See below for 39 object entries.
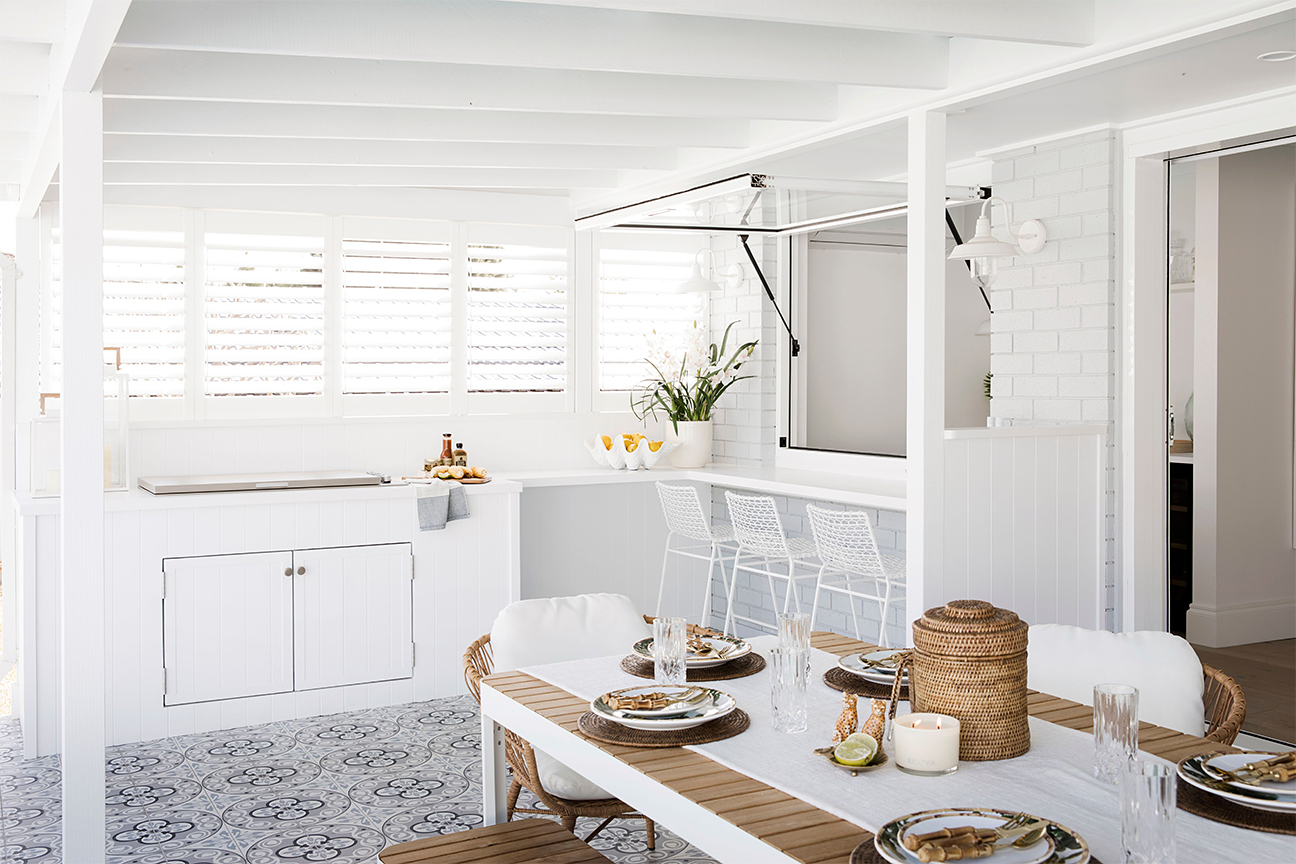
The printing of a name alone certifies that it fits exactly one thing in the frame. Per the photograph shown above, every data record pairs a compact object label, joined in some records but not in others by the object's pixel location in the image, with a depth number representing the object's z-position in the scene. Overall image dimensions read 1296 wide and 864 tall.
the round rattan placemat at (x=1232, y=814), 1.65
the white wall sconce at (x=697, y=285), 5.62
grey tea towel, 5.15
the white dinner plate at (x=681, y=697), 2.18
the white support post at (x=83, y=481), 3.21
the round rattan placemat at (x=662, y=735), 2.09
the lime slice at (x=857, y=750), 1.94
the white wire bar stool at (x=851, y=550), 4.66
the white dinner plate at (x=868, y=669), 2.44
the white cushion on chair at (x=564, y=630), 3.02
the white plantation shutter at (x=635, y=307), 6.60
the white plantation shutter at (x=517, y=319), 6.27
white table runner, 1.61
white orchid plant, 6.48
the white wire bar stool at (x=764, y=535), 5.25
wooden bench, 2.36
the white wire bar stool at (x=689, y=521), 5.62
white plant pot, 6.46
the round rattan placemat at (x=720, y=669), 2.55
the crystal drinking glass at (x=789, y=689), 2.12
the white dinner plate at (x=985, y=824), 1.54
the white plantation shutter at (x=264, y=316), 5.71
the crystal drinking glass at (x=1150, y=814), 1.44
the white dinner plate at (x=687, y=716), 2.14
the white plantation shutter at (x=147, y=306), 5.54
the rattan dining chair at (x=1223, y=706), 2.30
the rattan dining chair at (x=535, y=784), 2.71
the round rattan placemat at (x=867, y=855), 1.57
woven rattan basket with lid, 1.97
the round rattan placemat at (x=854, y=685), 2.40
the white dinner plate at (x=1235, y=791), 1.68
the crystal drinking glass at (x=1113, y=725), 1.79
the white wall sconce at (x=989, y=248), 4.19
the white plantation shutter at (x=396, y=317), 5.97
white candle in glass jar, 1.90
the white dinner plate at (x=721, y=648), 2.58
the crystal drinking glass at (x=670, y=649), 2.38
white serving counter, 4.88
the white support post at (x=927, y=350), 3.96
